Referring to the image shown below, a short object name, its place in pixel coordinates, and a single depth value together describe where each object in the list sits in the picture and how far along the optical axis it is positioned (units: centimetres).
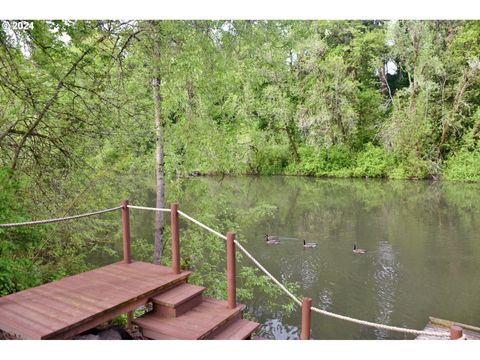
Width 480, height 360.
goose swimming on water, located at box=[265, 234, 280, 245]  1079
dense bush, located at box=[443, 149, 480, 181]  1916
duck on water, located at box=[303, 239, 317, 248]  1047
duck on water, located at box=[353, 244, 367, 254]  997
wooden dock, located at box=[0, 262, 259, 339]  267
